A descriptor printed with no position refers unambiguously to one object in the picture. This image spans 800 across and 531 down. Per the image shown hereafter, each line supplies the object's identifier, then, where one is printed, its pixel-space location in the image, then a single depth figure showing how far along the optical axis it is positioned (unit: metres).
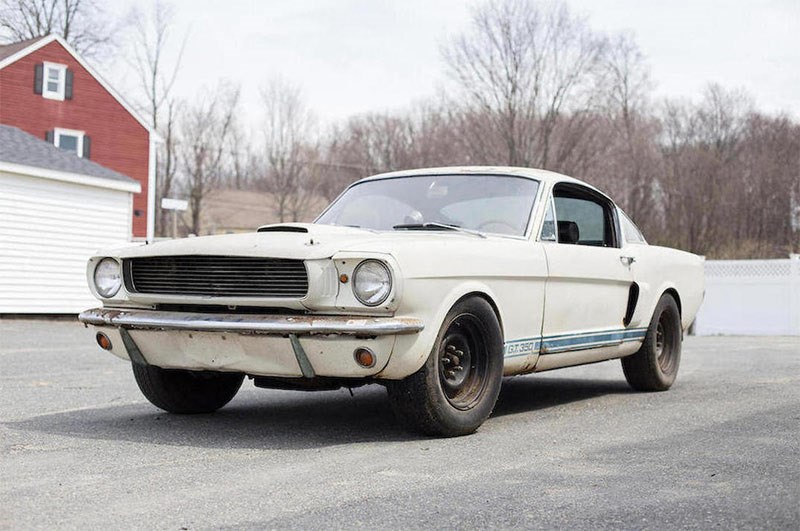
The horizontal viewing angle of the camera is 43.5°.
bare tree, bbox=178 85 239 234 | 49.66
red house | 32.66
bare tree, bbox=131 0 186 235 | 47.16
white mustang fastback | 4.86
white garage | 20.31
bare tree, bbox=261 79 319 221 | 52.28
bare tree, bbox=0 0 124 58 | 45.97
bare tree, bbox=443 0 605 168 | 34.62
